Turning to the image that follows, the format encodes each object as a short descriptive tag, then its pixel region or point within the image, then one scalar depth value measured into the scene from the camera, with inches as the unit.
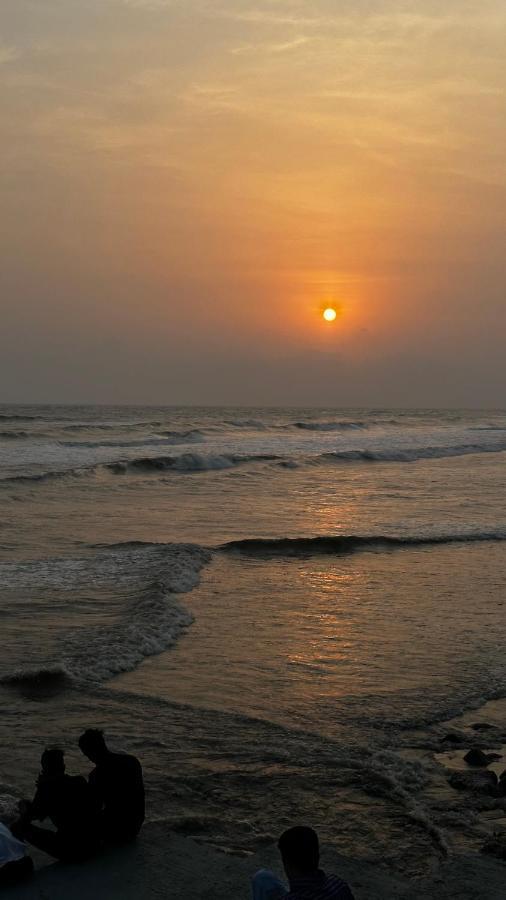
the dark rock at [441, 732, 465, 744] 318.3
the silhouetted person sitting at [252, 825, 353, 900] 178.1
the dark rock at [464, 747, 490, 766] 296.8
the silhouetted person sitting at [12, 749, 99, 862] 224.5
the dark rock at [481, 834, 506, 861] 237.1
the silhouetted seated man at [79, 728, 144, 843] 233.5
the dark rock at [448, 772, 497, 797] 276.7
